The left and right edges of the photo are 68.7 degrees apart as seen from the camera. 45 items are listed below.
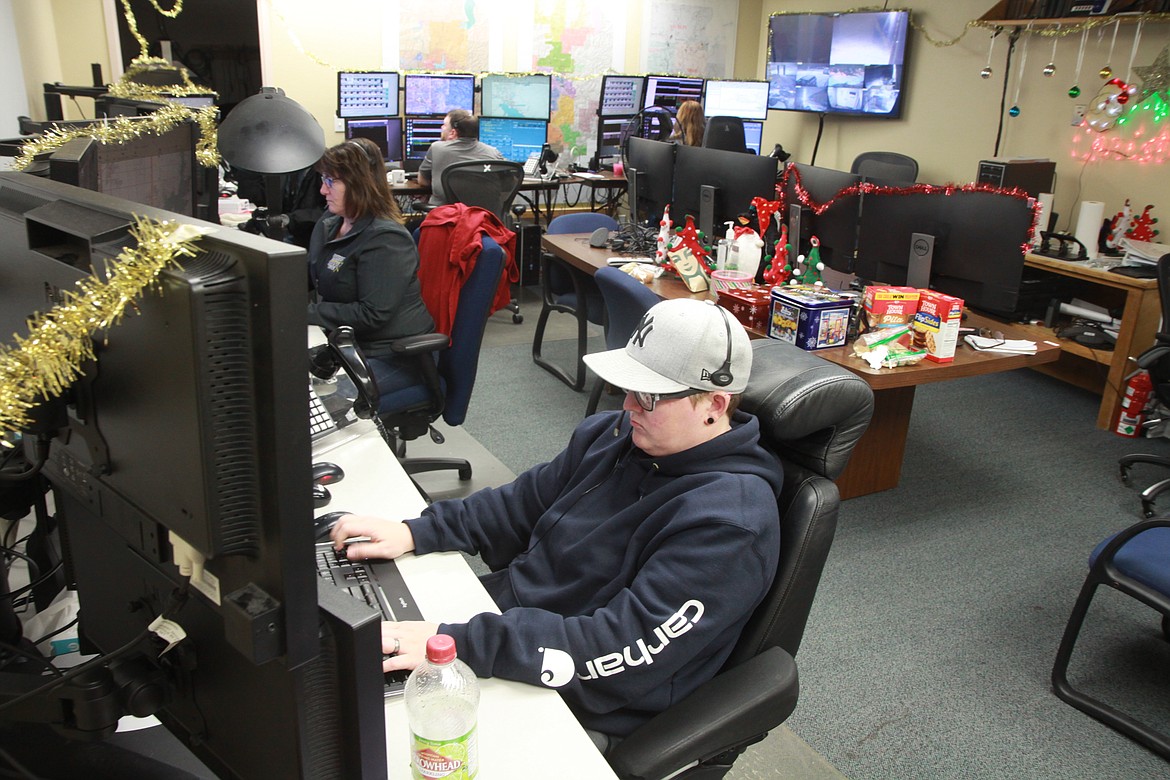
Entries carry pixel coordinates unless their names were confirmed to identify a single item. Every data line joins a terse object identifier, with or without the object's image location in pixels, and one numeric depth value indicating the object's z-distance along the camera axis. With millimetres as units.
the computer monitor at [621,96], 6845
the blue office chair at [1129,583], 2027
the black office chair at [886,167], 5152
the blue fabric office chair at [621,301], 2945
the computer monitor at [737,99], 6961
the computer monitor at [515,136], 6324
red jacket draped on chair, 2822
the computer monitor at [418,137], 6117
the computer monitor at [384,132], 6023
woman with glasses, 2832
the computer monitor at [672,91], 7027
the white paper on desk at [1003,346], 2893
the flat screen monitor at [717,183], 3615
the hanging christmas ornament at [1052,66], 4875
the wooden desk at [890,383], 2697
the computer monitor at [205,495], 574
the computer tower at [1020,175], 4148
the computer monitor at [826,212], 3240
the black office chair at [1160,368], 3188
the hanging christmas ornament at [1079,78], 4723
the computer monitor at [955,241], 2697
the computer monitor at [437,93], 6141
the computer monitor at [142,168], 1291
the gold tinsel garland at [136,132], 1444
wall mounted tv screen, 6066
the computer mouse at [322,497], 1647
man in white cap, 1230
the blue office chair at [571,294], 4262
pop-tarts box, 2740
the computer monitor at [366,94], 5883
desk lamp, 2115
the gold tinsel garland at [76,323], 600
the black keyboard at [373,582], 1308
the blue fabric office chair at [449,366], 2748
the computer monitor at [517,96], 6480
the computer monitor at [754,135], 7160
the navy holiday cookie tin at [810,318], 2783
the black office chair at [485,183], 4914
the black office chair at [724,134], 6266
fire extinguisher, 3912
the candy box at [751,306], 3059
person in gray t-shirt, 5367
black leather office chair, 1194
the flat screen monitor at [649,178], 4168
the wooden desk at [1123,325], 3926
